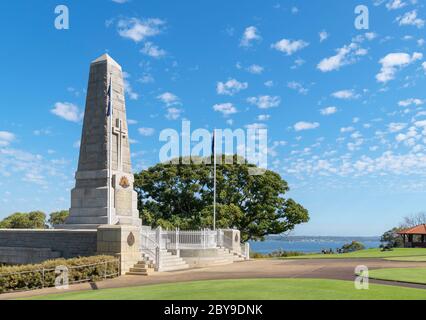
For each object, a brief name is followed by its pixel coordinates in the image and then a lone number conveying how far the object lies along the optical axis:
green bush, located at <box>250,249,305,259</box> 36.31
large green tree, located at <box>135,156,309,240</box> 44.00
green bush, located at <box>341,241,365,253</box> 47.34
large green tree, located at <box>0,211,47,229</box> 56.47
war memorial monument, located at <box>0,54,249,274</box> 23.59
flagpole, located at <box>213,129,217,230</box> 32.36
